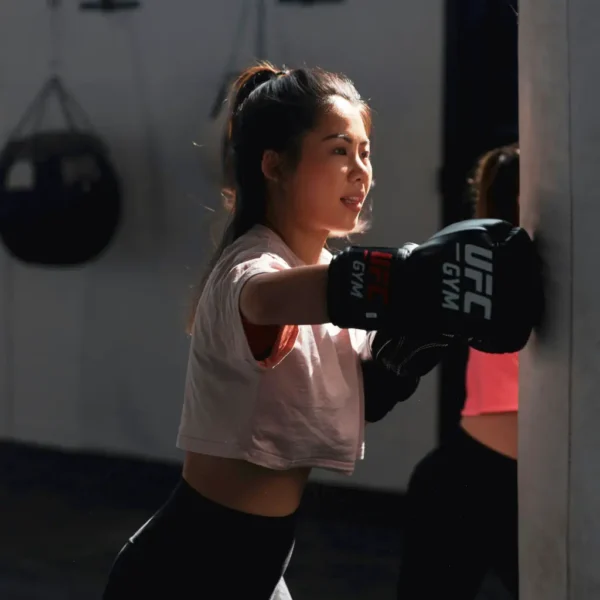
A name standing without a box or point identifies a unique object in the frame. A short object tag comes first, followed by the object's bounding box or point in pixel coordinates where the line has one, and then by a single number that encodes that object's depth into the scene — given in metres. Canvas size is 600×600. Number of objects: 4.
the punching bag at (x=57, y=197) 7.63
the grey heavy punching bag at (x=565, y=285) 3.23
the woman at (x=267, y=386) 3.80
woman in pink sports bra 4.45
